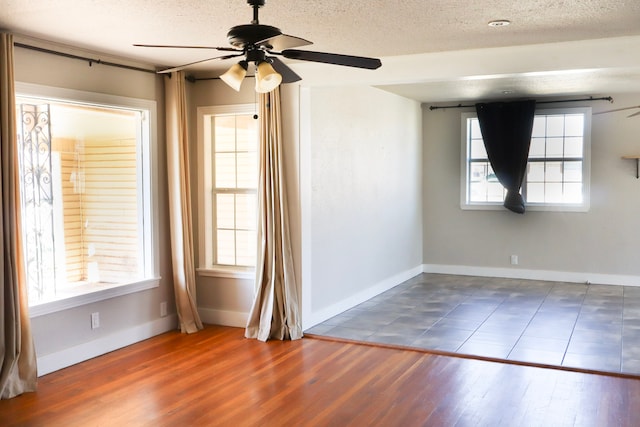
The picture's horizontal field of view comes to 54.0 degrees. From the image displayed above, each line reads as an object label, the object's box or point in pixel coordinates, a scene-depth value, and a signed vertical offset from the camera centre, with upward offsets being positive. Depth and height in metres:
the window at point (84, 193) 4.66 -0.08
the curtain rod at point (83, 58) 4.34 +0.96
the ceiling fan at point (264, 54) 2.85 +0.62
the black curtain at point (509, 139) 8.25 +0.55
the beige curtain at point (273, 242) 5.44 -0.52
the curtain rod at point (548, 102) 7.97 +1.04
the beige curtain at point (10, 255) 4.09 -0.47
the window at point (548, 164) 8.20 +0.22
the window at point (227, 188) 5.93 -0.05
